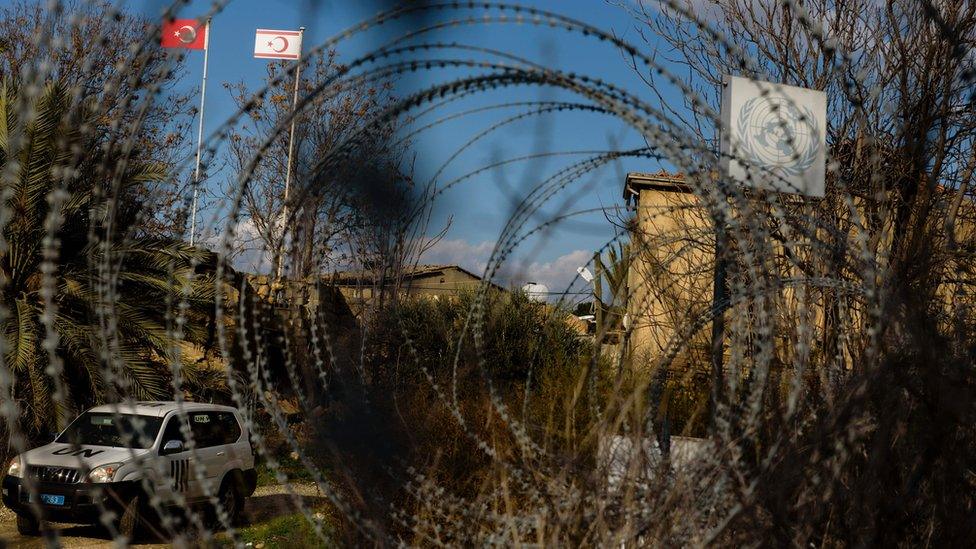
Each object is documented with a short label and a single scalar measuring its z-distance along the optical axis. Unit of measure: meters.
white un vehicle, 11.07
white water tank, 17.84
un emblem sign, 6.25
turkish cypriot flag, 19.49
